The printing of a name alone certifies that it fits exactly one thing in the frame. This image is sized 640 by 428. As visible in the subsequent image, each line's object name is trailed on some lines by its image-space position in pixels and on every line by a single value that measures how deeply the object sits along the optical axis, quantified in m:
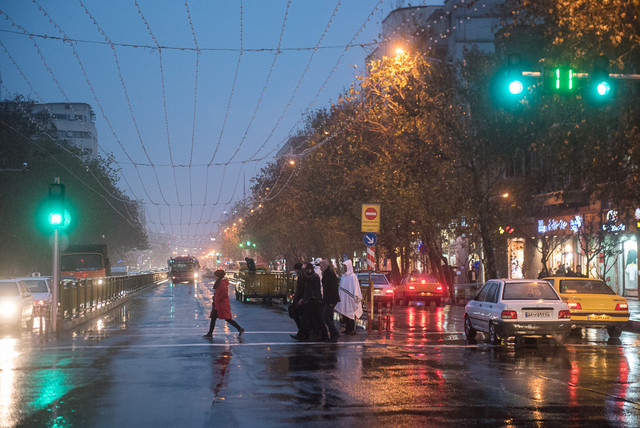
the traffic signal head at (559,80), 17.30
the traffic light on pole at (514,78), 16.81
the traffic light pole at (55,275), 21.61
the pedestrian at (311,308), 20.19
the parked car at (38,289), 29.92
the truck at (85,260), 55.38
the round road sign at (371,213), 24.78
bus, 84.50
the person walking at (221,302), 21.22
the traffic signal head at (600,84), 17.12
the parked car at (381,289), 37.91
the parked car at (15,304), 24.34
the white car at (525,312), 18.62
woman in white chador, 22.25
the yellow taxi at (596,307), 21.75
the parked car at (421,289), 40.86
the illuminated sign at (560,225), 41.94
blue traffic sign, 24.95
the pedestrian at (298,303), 20.44
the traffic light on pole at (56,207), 21.47
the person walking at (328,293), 21.01
